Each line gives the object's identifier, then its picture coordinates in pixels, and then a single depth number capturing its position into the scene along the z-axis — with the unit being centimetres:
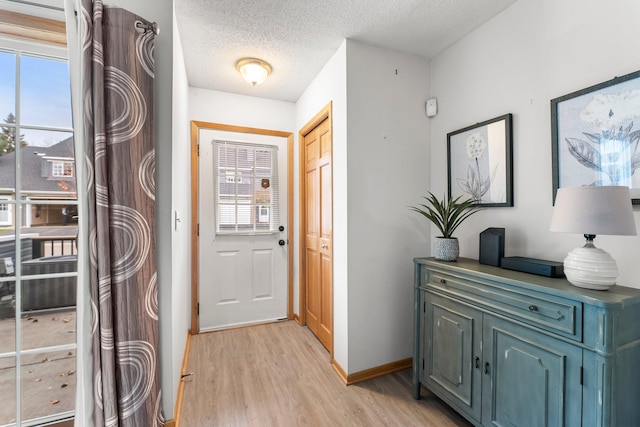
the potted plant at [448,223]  177
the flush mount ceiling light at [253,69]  229
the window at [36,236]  121
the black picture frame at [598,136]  122
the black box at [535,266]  130
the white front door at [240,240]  282
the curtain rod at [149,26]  130
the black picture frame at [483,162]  172
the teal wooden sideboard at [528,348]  100
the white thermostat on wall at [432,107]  223
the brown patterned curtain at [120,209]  122
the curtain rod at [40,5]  121
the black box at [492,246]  159
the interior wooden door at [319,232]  238
